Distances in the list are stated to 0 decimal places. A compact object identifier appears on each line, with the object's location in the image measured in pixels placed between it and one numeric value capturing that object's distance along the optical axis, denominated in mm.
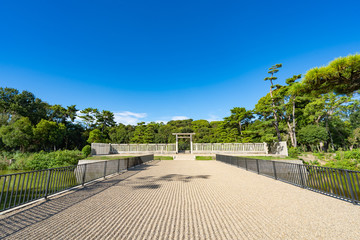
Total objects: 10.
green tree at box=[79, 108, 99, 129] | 30406
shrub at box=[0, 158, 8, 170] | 14586
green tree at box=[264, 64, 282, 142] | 20638
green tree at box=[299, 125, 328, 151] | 19266
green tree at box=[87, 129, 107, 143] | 21625
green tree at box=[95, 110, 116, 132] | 30912
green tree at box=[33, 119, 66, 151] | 22228
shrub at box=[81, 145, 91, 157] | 17281
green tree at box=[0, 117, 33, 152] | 18234
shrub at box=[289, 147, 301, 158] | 16891
